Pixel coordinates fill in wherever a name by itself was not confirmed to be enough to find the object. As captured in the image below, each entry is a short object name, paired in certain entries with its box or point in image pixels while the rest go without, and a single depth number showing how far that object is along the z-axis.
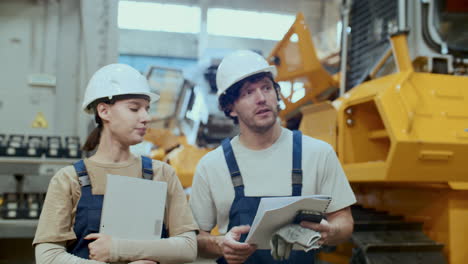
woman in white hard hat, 1.97
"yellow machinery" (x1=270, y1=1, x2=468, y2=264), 3.68
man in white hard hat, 2.51
